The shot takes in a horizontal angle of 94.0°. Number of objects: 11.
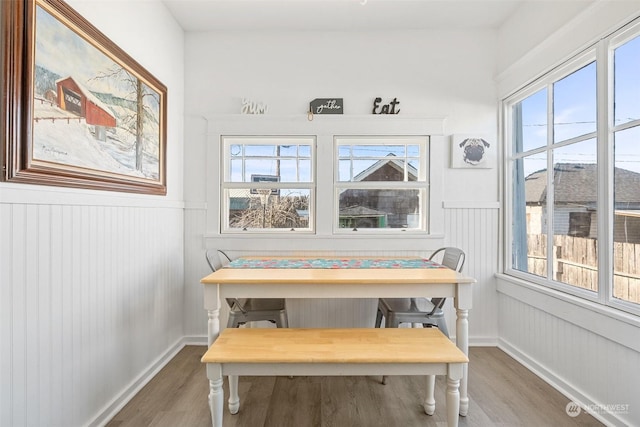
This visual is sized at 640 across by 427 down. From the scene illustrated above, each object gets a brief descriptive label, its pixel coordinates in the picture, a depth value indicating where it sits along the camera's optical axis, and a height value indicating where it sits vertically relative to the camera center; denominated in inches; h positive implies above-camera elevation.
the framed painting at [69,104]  49.9 +22.6
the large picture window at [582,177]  68.5 +10.6
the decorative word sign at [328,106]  111.2 +40.3
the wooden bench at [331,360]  57.4 -27.9
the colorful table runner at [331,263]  87.0 -15.0
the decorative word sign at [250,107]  110.4 +39.4
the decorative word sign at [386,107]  111.2 +40.1
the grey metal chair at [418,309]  81.4 -27.0
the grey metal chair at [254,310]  82.8 -27.6
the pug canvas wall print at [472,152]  111.7 +23.6
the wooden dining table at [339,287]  68.7 -17.3
